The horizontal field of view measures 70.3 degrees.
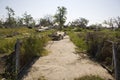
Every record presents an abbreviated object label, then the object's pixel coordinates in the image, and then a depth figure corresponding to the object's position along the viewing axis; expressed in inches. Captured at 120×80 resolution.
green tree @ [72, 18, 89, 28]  1716.5
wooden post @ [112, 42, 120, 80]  126.6
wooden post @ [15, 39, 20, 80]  125.9
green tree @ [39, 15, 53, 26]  1749.5
